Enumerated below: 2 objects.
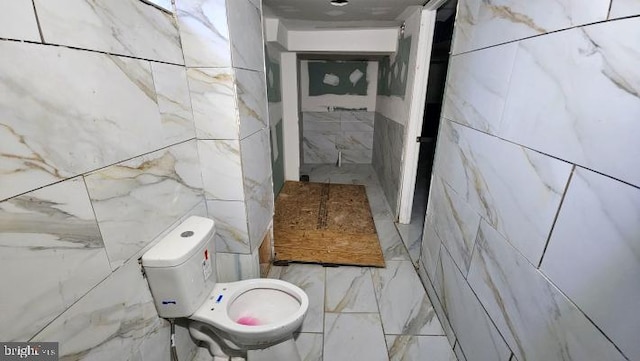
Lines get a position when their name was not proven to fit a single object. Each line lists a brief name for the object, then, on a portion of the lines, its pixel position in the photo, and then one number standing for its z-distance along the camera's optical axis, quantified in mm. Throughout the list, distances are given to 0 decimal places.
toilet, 1104
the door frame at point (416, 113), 2133
